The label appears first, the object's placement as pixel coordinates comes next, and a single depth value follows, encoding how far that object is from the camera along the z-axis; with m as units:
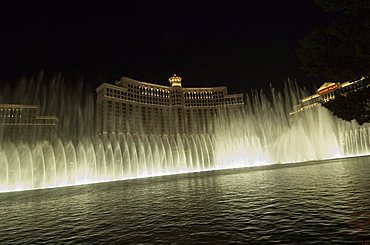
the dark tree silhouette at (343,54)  12.48
